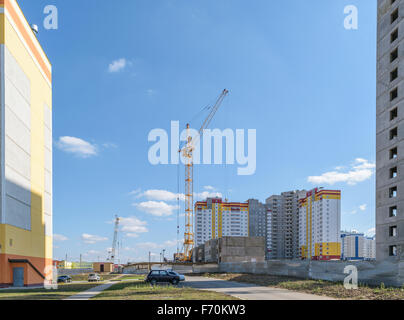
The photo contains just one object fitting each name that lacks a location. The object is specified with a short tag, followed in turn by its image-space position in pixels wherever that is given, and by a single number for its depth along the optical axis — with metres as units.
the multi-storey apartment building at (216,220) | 193.68
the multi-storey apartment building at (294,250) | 197.50
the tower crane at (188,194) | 133.25
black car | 33.06
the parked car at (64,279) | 53.02
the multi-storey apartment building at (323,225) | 168.00
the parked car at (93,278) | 55.50
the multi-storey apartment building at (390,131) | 52.84
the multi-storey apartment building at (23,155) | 40.25
